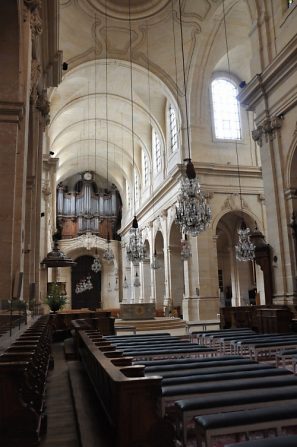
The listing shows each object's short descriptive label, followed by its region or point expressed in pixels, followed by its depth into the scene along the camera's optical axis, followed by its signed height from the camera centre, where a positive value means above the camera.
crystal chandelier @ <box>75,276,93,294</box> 22.98 +1.23
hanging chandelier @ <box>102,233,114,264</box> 17.68 +2.29
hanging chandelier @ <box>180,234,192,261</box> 15.30 +2.06
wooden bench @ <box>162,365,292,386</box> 3.66 -0.69
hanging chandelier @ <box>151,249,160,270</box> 20.00 +2.26
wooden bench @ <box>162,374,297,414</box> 3.22 -0.69
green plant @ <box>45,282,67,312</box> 12.04 +0.23
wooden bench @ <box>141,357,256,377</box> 4.25 -0.68
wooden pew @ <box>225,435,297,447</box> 1.83 -0.64
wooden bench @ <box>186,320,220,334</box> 12.13 -0.59
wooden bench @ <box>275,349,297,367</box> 5.95 -0.76
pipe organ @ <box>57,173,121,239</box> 32.53 +8.08
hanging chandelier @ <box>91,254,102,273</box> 17.44 +1.80
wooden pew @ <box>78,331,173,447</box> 2.11 -0.55
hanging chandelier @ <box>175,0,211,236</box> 7.62 +1.83
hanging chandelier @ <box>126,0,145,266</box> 12.34 +1.80
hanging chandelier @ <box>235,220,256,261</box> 11.64 +1.61
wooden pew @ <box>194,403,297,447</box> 2.38 -0.71
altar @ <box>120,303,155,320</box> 15.55 -0.19
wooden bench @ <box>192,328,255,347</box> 8.34 -0.66
